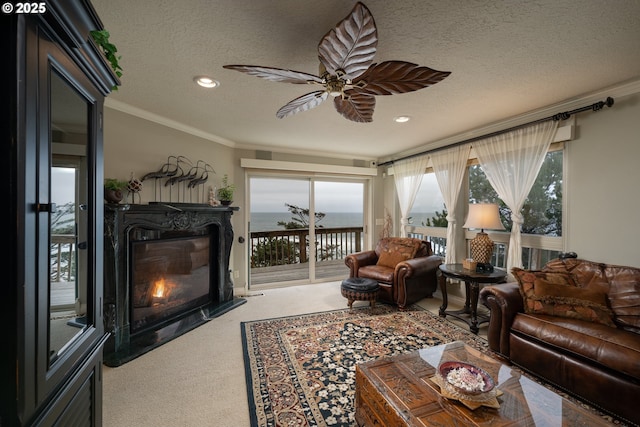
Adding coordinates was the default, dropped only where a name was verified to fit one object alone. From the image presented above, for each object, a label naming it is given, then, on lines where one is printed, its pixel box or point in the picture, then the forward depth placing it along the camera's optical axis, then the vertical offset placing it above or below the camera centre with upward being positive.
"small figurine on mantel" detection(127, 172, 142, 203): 2.64 +0.28
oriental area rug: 1.68 -1.28
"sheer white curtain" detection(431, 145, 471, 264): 3.50 +0.49
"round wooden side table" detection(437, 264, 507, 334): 2.70 -0.82
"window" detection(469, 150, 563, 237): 2.72 +0.13
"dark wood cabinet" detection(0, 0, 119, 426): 0.60 -0.01
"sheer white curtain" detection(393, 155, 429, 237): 4.19 +0.59
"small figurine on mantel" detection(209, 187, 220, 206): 3.52 +0.21
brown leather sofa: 1.59 -0.83
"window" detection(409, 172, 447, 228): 4.08 +0.14
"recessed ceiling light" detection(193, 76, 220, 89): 2.06 +1.09
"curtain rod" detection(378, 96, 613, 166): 2.26 +0.98
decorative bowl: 1.23 -0.83
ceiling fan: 1.16 +0.82
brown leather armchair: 3.31 -0.78
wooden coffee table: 1.14 -0.92
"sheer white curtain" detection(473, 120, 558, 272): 2.70 +0.58
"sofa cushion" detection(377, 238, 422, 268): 3.77 -0.56
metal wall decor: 2.98 +0.41
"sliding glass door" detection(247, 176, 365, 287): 4.42 -0.27
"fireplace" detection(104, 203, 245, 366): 2.36 -0.69
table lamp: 2.80 -0.11
